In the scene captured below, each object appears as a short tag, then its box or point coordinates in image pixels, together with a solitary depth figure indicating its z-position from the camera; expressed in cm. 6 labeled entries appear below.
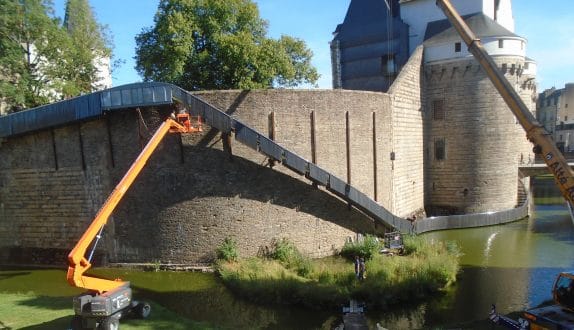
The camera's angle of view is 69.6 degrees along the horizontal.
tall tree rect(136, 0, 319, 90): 2300
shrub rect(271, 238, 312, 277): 1472
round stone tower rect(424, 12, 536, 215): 2419
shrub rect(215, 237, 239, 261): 1616
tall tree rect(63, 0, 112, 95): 2353
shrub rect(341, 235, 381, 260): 1648
